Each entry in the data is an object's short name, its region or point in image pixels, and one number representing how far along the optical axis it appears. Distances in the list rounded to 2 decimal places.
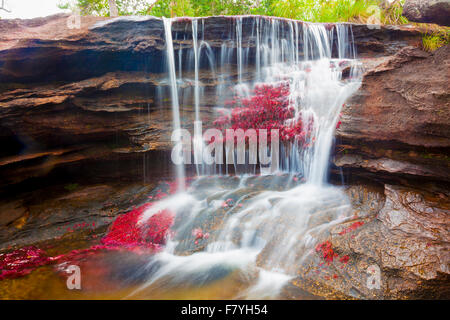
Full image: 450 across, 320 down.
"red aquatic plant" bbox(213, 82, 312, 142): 7.95
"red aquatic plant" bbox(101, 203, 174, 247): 6.07
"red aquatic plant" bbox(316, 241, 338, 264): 4.62
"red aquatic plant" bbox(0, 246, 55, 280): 5.11
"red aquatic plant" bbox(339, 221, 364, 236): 4.90
